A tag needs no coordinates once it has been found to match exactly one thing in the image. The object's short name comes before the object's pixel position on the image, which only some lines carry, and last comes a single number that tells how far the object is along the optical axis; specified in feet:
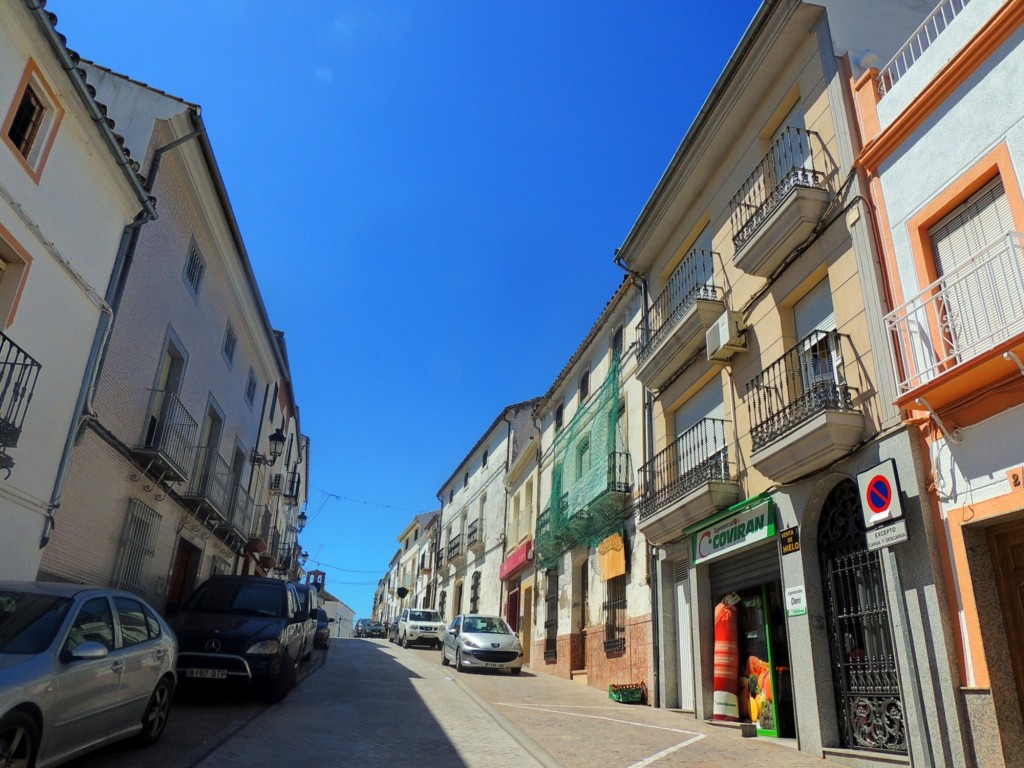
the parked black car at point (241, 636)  28.12
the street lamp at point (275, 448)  64.34
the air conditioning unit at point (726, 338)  33.78
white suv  84.94
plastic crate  39.09
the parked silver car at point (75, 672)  14.19
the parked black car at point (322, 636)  64.85
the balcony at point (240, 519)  58.44
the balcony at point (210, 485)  48.01
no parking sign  22.17
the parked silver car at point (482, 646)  54.39
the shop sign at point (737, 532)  29.63
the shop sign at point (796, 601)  26.40
